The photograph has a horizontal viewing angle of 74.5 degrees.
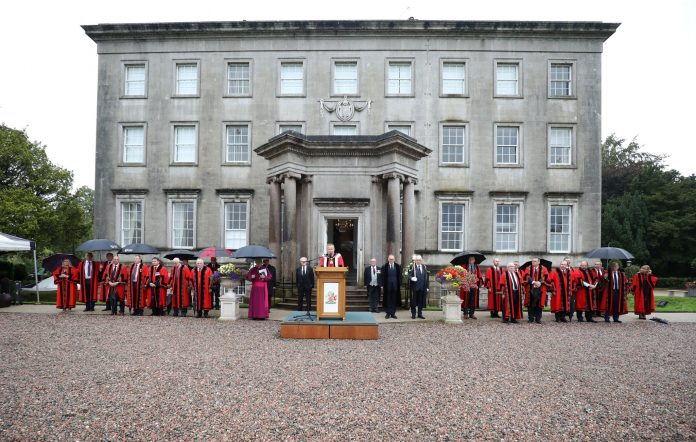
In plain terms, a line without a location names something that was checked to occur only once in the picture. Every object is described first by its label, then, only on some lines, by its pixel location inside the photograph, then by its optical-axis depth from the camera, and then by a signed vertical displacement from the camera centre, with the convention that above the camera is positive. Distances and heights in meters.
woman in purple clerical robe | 14.34 -2.10
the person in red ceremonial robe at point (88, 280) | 16.12 -1.96
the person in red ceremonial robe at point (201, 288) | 14.96 -2.04
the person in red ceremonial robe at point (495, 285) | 15.27 -1.84
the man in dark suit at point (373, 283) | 15.19 -1.83
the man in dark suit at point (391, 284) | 14.52 -1.82
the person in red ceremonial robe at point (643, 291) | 15.51 -2.01
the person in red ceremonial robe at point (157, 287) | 15.26 -2.06
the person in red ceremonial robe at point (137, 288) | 15.56 -2.14
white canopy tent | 17.45 -0.77
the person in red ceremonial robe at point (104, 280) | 16.08 -1.96
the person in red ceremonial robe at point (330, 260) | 13.12 -0.94
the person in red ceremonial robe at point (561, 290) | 14.79 -1.91
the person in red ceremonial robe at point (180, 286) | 15.17 -2.00
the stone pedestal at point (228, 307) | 14.48 -2.55
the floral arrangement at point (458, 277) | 14.18 -1.48
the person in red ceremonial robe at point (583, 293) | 15.05 -2.05
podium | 11.51 -1.64
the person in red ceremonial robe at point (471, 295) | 15.37 -2.21
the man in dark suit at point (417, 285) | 14.63 -1.79
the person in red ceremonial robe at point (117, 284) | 15.61 -2.01
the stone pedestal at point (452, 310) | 13.91 -2.46
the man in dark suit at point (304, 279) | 14.74 -1.66
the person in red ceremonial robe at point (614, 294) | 15.07 -2.06
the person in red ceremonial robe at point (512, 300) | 14.51 -2.21
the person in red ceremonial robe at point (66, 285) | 16.02 -2.13
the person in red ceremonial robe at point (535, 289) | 14.58 -1.86
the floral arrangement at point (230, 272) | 14.69 -1.46
